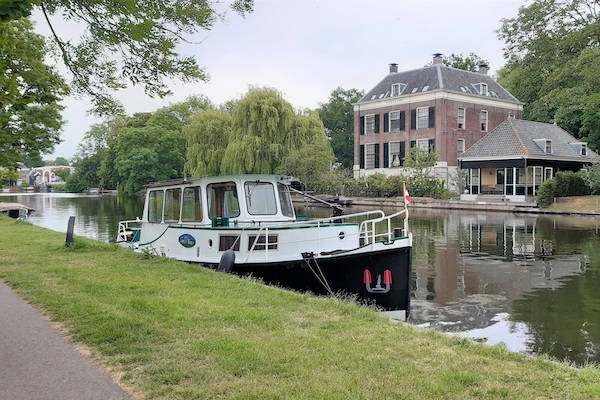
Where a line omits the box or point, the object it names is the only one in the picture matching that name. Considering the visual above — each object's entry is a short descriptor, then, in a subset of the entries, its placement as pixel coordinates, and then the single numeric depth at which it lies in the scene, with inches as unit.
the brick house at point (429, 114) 2129.7
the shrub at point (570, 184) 1551.4
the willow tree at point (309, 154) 1900.8
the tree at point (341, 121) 2942.9
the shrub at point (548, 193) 1535.4
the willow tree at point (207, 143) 2015.3
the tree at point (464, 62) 2792.8
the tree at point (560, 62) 1860.2
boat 433.7
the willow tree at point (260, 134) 1907.0
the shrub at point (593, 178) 1502.2
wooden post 595.0
